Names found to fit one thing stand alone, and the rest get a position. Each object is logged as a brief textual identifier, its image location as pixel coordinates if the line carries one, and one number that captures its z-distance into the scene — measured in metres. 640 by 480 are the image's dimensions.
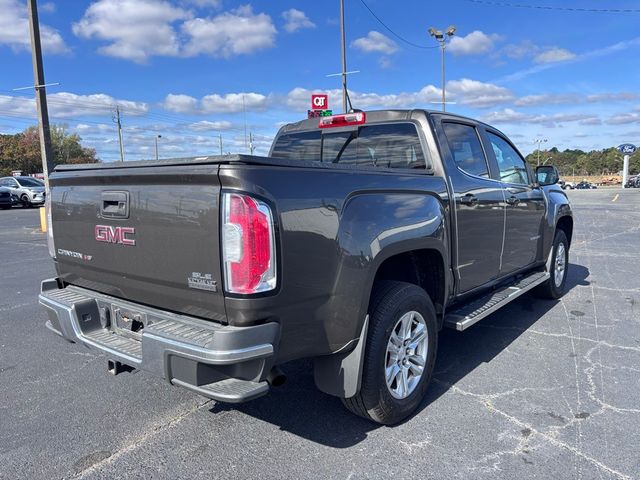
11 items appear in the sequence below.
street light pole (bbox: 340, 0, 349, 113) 17.80
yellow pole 14.05
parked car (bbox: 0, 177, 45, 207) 27.41
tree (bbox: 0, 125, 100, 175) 61.53
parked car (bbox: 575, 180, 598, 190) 75.85
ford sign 60.81
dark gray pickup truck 2.34
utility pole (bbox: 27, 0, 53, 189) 12.93
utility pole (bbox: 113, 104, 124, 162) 59.62
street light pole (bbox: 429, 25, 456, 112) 27.41
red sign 12.41
